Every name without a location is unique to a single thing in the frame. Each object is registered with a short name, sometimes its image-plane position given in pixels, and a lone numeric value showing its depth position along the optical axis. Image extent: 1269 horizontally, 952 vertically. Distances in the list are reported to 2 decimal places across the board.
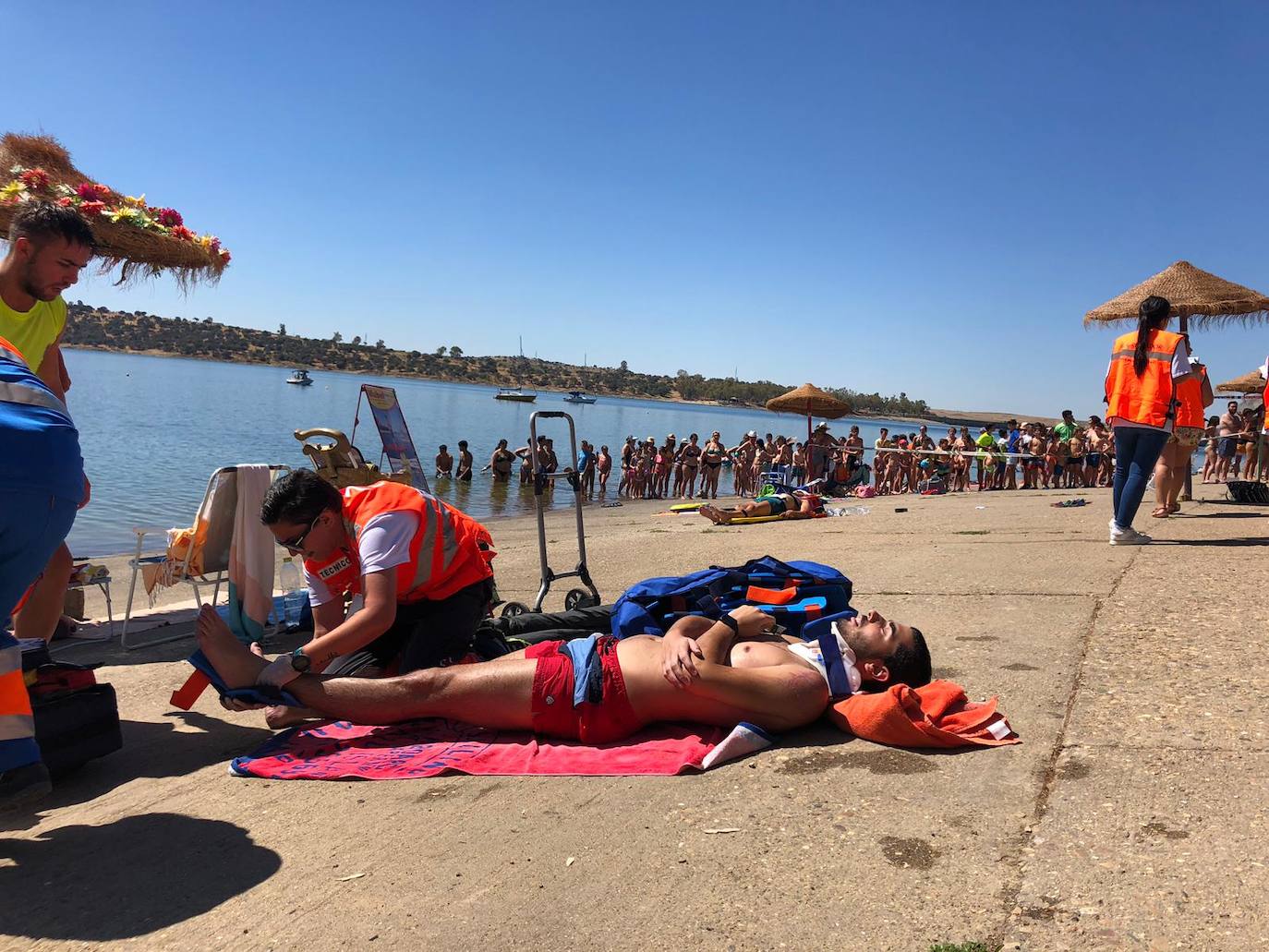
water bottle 5.58
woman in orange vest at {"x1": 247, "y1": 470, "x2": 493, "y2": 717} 3.29
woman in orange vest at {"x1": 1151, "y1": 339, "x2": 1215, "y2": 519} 7.20
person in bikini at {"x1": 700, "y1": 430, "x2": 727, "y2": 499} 22.50
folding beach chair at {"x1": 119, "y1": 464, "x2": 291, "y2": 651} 4.91
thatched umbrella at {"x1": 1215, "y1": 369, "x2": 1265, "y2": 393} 24.05
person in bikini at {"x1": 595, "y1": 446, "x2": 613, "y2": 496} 21.88
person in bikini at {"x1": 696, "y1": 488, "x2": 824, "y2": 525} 11.91
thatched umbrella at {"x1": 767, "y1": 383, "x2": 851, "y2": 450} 20.67
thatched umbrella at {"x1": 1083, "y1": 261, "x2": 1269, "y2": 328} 10.27
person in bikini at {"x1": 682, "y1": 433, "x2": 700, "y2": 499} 22.70
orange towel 2.88
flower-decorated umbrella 5.48
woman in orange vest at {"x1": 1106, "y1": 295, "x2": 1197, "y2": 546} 6.54
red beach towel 2.96
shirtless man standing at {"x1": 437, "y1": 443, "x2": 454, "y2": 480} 23.48
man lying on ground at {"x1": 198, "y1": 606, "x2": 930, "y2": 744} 3.09
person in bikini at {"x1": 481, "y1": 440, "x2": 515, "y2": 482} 23.11
